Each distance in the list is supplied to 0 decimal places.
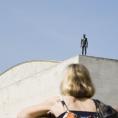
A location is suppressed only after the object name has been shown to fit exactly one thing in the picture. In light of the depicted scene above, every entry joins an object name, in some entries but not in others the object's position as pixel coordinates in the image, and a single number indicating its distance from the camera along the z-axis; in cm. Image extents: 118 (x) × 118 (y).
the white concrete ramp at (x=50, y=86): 2202
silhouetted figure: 2916
